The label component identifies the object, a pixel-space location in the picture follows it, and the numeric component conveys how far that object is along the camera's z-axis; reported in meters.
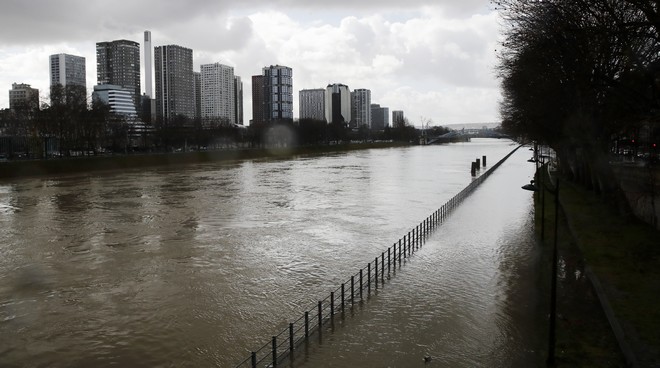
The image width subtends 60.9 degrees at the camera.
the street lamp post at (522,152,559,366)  11.50
